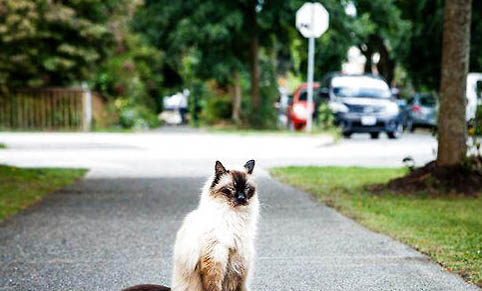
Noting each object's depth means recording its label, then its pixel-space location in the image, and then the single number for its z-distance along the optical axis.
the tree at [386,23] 29.91
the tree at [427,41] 34.31
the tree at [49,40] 27.12
